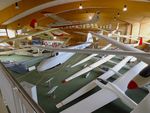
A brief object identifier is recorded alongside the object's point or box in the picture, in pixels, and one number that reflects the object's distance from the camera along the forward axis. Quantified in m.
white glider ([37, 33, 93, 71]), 3.89
